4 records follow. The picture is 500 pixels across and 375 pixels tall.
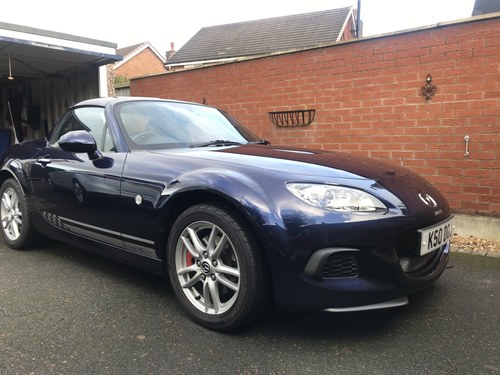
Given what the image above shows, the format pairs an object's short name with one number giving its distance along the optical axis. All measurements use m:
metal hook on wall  4.60
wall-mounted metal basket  5.80
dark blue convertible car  2.18
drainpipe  12.74
